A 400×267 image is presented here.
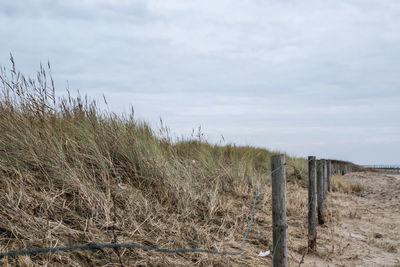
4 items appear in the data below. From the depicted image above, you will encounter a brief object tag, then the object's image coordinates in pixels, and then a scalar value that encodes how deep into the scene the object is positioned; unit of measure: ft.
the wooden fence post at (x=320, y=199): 22.15
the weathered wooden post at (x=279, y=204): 10.69
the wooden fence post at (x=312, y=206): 16.26
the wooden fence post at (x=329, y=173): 38.94
